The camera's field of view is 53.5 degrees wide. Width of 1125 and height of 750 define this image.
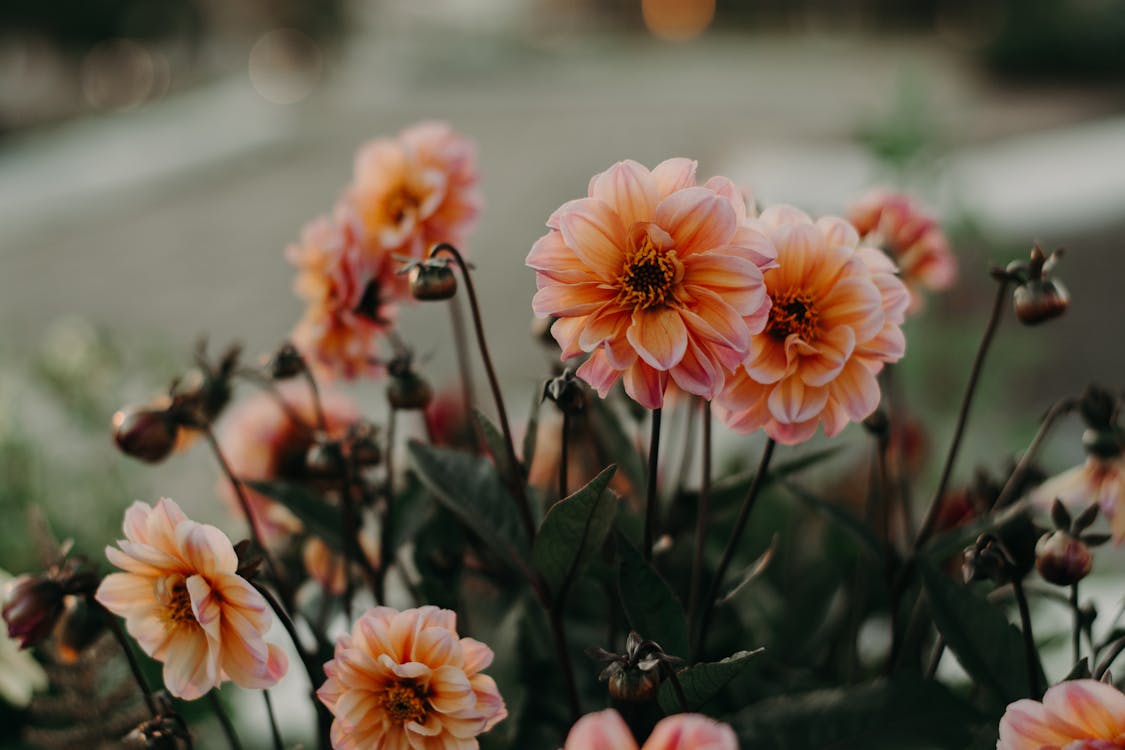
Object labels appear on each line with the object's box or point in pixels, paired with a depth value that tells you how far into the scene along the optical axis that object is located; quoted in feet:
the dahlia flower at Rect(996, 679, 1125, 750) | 0.86
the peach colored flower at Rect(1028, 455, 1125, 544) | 1.23
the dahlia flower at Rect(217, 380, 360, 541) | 1.71
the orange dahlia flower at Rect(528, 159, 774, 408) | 0.95
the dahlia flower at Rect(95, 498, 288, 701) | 0.96
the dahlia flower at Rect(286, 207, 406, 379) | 1.41
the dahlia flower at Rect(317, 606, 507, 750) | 0.96
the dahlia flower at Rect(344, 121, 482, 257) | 1.46
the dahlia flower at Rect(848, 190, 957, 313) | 1.49
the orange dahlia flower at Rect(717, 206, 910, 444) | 1.01
